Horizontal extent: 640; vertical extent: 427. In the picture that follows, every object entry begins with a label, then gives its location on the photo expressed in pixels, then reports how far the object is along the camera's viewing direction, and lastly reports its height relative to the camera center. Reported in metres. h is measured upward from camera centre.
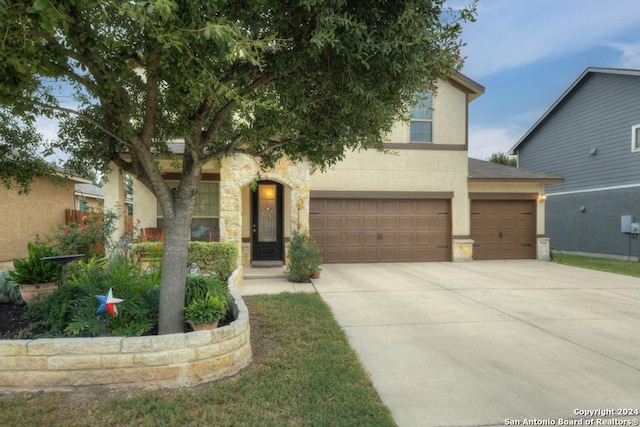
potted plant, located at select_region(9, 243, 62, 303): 4.77 -0.75
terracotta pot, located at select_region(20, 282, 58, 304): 4.75 -0.92
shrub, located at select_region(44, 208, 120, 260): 7.32 -0.32
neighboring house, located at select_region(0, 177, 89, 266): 11.75 +0.22
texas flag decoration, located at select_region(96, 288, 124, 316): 3.53 -0.81
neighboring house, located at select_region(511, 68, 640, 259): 13.82 +2.61
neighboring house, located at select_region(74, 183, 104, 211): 18.56 +1.40
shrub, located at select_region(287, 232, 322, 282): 8.31 -0.91
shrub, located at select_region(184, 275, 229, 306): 4.26 -0.84
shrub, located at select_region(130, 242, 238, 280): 7.61 -0.73
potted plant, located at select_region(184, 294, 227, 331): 3.68 -0.96
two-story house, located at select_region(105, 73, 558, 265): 11.88 +0.72
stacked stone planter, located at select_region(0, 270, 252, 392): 3.19 -1.27
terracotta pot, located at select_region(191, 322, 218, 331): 3.69 -1.09
